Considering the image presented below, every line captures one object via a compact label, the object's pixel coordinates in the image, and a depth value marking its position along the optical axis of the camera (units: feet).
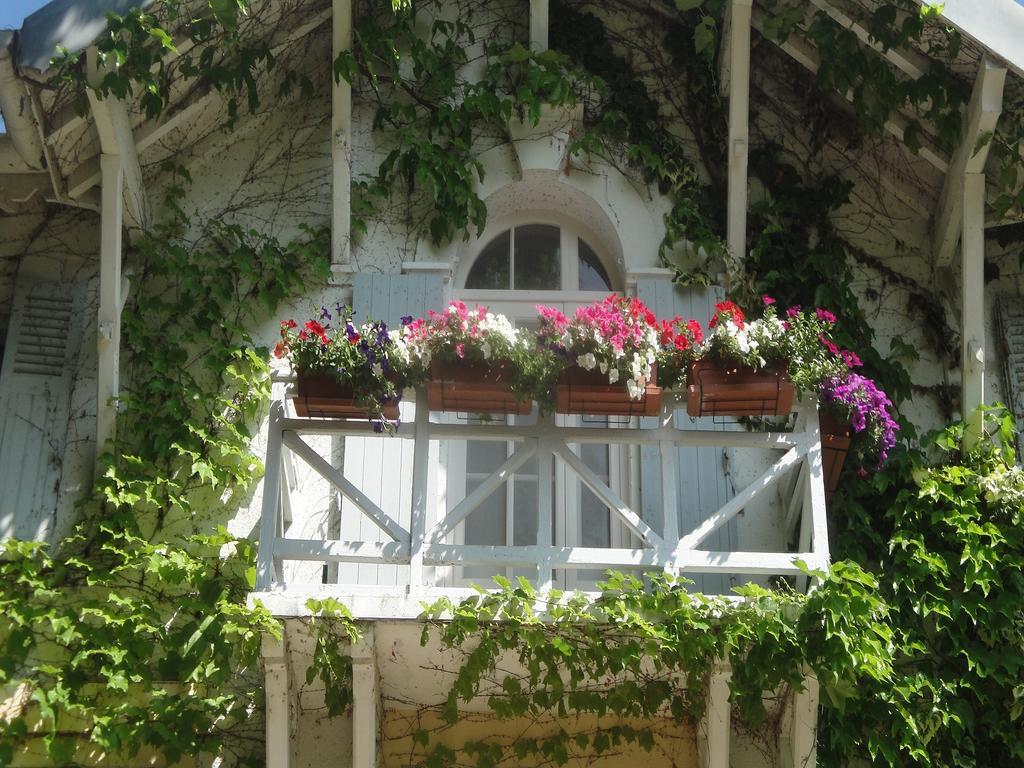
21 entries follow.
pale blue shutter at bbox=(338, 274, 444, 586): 21.25
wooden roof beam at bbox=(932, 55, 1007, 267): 21.03
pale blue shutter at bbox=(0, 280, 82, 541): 21.24
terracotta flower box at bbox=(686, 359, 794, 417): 19.25
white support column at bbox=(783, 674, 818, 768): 18.49
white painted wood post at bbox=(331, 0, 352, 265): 23.56
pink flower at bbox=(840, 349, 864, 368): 19.76
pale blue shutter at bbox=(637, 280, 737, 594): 21.84
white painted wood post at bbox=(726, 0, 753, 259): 23.34
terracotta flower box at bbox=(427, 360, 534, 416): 19.07
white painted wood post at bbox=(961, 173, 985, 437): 21.83
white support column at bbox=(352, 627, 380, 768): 18.34
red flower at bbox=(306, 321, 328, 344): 19.17
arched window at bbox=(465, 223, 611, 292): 24.85
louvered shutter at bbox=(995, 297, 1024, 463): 22.80
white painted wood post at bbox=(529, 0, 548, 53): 24.54
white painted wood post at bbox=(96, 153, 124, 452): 21.26
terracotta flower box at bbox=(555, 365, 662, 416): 19.16
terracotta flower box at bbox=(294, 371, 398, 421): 19.11
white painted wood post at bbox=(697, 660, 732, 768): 18.44
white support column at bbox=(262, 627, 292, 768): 18.25
